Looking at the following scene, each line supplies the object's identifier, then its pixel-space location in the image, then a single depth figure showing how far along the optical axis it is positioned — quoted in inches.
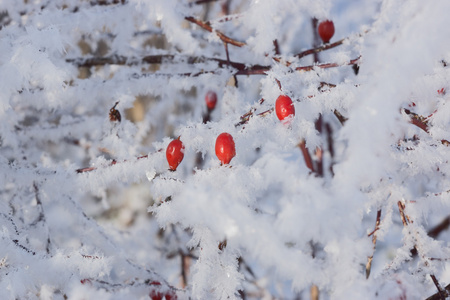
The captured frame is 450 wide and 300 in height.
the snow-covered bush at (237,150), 24.9
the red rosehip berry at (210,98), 40.4
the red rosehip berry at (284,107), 27.7
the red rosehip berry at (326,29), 33.6
